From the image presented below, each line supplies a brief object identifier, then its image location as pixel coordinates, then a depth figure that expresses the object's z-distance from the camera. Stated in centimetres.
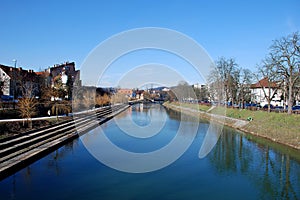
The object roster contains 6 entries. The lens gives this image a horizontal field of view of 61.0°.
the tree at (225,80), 3912
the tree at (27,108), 1776
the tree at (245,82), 3980
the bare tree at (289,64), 2331
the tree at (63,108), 2706
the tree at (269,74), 2602
